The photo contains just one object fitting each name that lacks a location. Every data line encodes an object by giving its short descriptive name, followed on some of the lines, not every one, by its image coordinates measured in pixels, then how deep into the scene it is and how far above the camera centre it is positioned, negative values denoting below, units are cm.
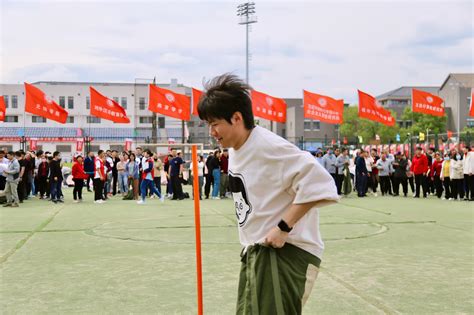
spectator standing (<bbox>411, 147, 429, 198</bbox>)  2156 -86
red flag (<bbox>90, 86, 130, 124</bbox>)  2830 +192
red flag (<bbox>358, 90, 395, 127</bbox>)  2733 +180
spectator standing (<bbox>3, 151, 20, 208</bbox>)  1700 -106
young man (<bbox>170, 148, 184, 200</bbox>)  2011 -106
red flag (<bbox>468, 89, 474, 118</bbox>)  2302 +164
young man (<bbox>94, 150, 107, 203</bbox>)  1889 -115
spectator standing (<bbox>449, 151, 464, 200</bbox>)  1938 -98
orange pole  344 -56
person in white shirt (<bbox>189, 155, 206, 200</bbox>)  2170 -91
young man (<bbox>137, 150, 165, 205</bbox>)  1866 -91
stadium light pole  5548 +1328
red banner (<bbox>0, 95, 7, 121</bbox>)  2451 +162
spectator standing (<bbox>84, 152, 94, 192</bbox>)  2033 -76
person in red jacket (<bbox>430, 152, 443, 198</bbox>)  2098 -98
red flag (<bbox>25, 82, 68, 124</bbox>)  2495 +185
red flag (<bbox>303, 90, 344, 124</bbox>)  2703 +189
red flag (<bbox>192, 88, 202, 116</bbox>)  2886 +273
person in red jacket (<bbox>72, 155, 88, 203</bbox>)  1912 -103
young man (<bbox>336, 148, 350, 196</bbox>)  2167 -70
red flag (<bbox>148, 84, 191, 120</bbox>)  2742 +211
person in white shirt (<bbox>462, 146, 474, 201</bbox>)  1869 -76
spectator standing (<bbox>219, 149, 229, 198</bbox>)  2116 -112
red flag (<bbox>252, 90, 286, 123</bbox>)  2903 +208
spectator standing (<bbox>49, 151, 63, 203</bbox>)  1905 -109
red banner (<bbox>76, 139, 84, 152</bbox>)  3825 -6
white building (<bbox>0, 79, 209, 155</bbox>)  8075 +392
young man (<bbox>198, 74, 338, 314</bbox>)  270 -27
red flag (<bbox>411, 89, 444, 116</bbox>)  2625 +207
